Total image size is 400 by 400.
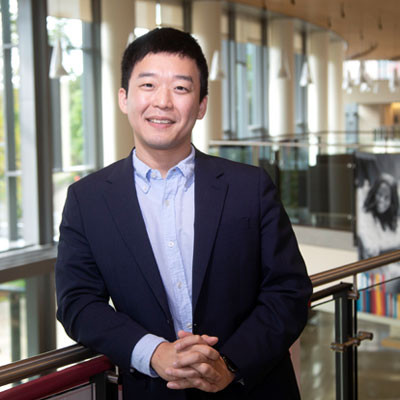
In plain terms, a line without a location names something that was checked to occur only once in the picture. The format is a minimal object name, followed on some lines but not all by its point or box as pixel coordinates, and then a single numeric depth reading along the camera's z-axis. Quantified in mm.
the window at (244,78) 16078
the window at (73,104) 11477
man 1676
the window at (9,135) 10477
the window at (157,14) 13820
